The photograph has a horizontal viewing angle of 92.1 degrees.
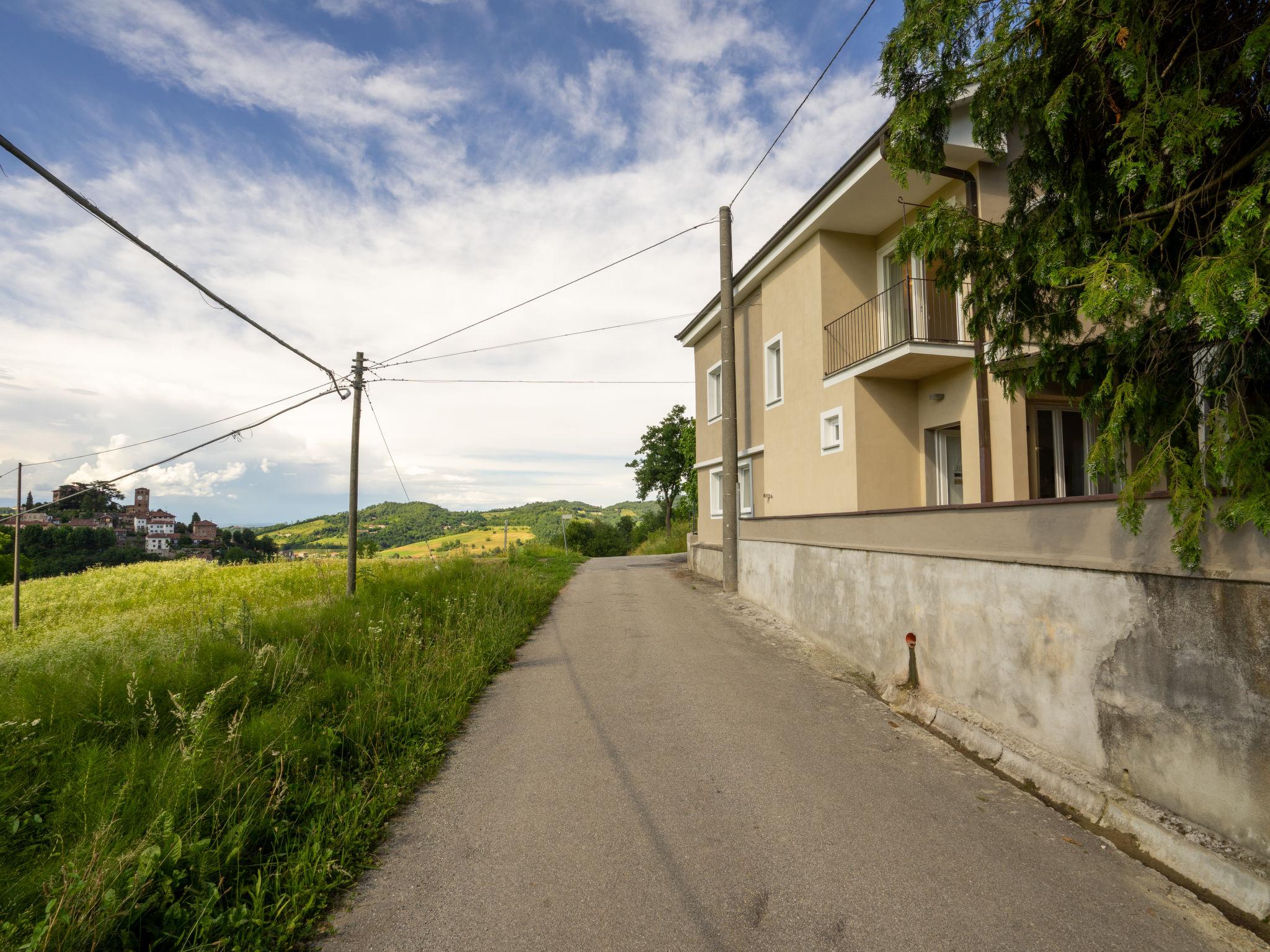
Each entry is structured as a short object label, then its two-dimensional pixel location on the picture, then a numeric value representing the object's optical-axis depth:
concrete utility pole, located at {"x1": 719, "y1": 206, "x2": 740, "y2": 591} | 13.53
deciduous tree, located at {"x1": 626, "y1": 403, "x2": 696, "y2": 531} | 35.06
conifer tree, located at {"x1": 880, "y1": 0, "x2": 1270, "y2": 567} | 3.18
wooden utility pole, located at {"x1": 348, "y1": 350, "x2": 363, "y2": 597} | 12.31
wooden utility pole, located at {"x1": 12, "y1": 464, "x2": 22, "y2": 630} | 14.41
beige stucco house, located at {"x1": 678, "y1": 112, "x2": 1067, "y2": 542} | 9.49
